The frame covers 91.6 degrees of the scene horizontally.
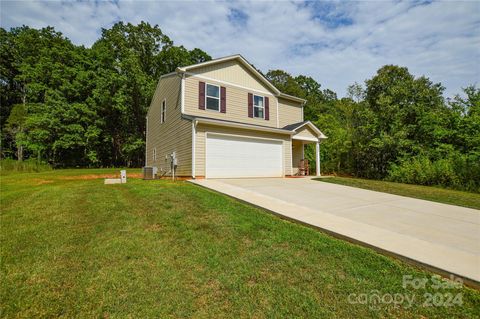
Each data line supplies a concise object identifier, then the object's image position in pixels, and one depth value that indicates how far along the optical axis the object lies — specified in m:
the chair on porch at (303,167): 15.70
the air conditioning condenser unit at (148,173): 11.30
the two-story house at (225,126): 10.80
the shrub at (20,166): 15.90
